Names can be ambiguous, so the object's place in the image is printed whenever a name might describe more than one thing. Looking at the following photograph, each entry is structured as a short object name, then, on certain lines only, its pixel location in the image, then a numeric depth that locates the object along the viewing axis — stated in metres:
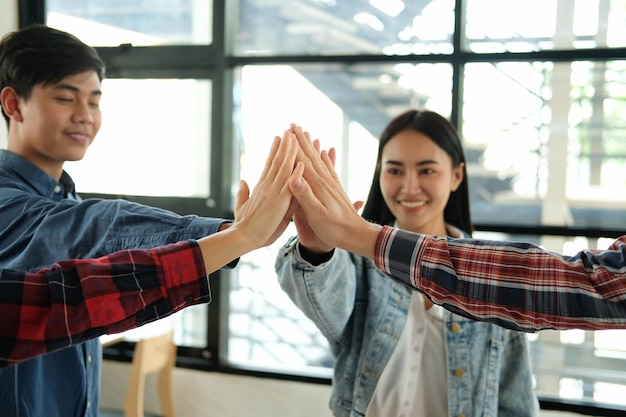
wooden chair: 2.54
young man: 1.06
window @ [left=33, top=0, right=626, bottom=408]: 2.57
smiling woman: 1.27
